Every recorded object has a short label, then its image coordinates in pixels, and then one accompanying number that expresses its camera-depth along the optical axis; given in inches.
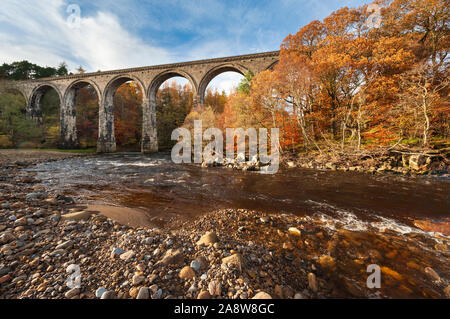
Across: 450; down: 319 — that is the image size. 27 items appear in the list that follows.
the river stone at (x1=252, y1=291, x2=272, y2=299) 53.4
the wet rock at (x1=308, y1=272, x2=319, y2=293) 62.7
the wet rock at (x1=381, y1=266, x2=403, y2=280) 73.3
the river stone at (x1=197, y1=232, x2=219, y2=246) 84.0
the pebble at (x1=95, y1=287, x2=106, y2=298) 53.7
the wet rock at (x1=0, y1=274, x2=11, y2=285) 56.4
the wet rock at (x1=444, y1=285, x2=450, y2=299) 66.2
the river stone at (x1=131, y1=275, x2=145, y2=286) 57.6
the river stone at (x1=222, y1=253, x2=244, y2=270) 66.7
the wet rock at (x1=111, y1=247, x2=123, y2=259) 73.9
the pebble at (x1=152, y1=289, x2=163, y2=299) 53.2
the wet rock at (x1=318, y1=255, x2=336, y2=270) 76.8
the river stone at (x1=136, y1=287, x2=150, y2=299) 52.6
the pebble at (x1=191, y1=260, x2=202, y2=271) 66.8
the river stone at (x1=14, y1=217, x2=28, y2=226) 96.5
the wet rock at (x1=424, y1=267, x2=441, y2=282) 74.1
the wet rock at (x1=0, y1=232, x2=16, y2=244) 79.1
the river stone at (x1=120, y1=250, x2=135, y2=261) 71.8
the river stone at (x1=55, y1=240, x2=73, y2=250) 77.9
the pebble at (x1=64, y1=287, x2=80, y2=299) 52.4
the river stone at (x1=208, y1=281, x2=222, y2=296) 55.3
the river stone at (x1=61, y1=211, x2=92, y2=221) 112.1
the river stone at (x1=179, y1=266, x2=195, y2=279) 62.3
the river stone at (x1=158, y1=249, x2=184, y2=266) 68.9
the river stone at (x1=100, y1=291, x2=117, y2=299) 53.1
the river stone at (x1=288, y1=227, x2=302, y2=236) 105.6
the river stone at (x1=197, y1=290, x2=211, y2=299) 54.2
